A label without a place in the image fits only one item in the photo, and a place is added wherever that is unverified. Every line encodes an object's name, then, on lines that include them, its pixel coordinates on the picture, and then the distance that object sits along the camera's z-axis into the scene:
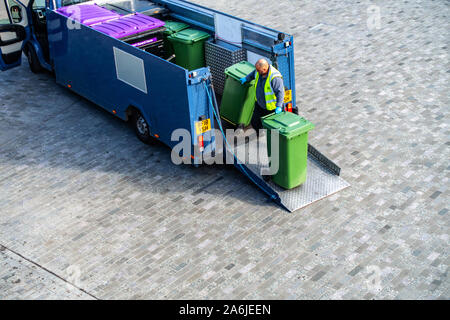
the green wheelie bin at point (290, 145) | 16.39
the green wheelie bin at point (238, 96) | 18.69
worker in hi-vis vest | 17.30
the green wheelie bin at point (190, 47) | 20.70
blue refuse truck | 17.50
